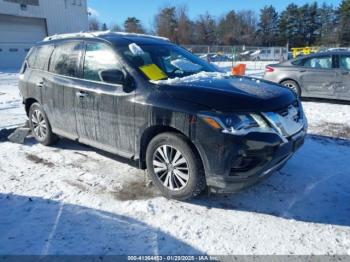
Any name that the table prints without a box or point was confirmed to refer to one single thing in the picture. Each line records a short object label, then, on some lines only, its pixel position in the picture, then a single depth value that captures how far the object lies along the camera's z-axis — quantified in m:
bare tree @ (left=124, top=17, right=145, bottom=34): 73.94
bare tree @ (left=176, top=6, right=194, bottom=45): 72.61
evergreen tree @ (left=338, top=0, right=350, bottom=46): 65.00
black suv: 3.14
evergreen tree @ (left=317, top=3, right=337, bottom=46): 69.75
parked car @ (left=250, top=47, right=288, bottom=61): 32.22
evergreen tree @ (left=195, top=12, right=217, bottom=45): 77.12
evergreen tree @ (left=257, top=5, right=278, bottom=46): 82.19
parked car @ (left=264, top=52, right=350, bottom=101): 8.45
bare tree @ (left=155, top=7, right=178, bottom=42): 73.79
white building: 25.50
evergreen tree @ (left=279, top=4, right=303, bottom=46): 79.94
